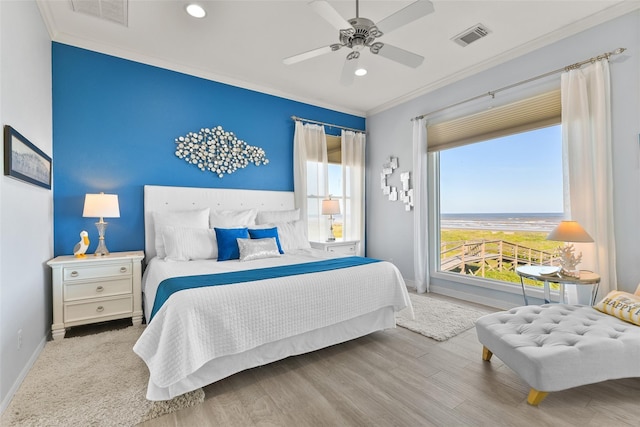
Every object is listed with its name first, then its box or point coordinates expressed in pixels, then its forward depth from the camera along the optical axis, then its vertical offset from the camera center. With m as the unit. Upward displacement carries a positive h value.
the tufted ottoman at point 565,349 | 1.61 -0.81
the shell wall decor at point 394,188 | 4.45 +0.46
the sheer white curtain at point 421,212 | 4.19 +0.02
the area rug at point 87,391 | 1.59 -1.08
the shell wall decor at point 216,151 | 3.61 +0.86
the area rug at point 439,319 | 2.76 -1.12
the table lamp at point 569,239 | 2.47 -0.24
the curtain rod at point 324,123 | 4.46 +1.50
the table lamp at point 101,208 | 2.74 +0.10
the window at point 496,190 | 3.31 +0.30
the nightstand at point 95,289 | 2.56 -0.65
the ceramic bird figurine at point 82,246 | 2.78 -0.26
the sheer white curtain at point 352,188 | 4.93 +0.46
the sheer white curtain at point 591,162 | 2.60 +0.45
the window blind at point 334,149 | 4.84 +1.10
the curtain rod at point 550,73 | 2.60 +1.42
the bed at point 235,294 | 1.68 -0.55
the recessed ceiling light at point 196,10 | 2.44 +1.78
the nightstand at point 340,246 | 4.18 -0.47
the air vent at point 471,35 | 2.81 +1.78
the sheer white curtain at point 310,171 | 4.42 +0.69
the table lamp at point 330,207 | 4.30 +0.12
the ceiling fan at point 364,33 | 1.89 +1.33
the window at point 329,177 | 4.43 +0.62
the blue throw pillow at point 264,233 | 3.24 -0.19
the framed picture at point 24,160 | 1.76 +0.43
